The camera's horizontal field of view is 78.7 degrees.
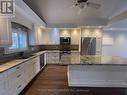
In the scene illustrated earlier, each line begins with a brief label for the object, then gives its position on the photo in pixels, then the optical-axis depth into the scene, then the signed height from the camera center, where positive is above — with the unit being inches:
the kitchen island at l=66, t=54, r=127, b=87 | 95.9 -36.5
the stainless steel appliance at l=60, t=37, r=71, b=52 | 193.0 +4.7
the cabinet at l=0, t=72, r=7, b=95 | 57.5 -28.8
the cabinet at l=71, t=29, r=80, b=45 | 193.9 +24.7
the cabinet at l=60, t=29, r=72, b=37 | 193.9 +32.3
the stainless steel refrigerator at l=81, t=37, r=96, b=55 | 178.5 +2.0
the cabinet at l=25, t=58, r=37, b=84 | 93.7 -32.2
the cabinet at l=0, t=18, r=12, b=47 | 68.3 +12.5
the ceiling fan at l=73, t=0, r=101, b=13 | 81.8 +46.6
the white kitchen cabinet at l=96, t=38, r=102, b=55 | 179.4 -0.3
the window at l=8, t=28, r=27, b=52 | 103.1 +8.6
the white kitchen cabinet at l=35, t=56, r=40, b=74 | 126.5 -32.5
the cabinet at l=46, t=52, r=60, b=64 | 186.9 -27.0
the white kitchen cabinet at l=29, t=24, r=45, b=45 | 143.1 +20.3
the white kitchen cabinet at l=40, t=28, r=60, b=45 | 194.1 +24.8
